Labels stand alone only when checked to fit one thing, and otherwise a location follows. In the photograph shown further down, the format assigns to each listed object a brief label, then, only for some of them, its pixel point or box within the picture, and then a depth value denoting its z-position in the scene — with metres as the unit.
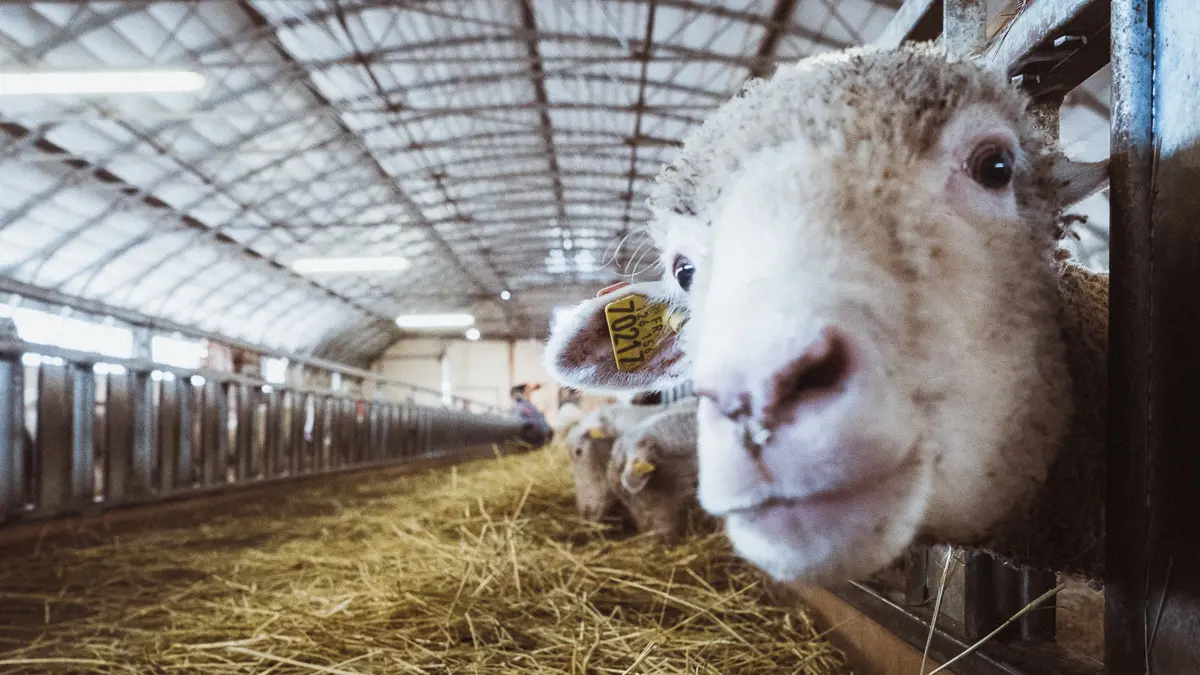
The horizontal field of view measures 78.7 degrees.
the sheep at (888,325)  0.75
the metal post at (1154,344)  0.83
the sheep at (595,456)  4.00
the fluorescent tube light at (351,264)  12.76
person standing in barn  13.71
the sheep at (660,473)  3.46
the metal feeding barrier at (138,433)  3.67
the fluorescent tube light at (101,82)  5.96
